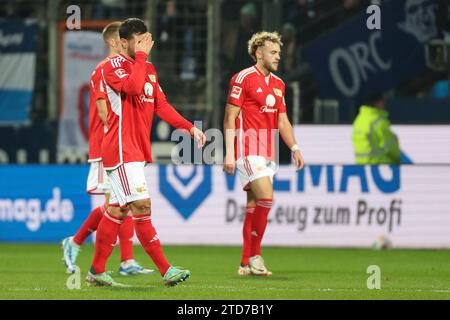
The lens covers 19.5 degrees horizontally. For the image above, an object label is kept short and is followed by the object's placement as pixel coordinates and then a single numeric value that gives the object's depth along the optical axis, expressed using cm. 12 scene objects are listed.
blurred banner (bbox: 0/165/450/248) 1608
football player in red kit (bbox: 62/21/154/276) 1165
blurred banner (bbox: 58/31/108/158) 1988
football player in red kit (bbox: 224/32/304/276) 1217
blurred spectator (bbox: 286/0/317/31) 1914
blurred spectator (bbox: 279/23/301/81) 1895
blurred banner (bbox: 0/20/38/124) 2016
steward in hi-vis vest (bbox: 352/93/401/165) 1703
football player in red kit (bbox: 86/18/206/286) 1001
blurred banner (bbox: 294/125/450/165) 1811
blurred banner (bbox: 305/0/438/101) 1859
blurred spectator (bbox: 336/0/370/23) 1891
